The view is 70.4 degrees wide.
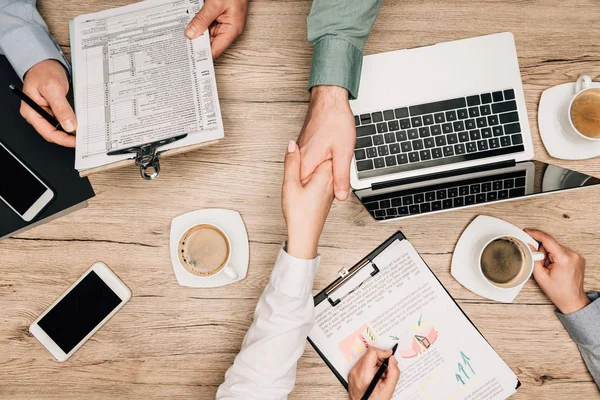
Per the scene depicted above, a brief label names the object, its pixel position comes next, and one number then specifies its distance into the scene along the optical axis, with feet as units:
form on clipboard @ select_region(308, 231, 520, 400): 3.25
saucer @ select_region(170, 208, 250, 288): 3.31
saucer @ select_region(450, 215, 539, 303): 3.26
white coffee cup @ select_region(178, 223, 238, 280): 3.20
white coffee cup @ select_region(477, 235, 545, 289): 3.06
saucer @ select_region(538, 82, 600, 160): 3.21
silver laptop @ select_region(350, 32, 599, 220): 3.09
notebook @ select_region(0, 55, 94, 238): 3.41
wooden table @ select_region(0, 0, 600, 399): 3.31
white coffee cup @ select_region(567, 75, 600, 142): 3.06
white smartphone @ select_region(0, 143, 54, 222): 3.38
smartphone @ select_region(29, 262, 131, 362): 3.35
